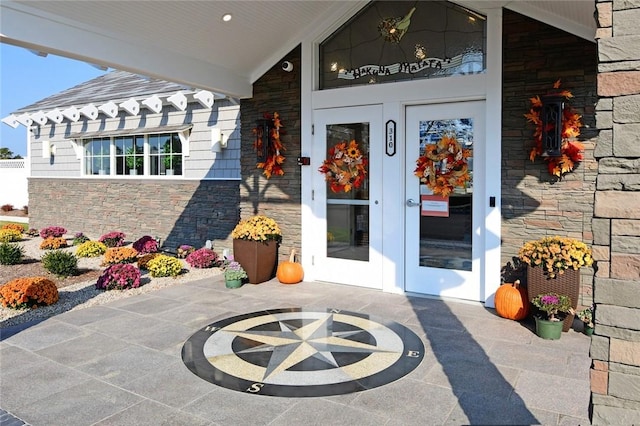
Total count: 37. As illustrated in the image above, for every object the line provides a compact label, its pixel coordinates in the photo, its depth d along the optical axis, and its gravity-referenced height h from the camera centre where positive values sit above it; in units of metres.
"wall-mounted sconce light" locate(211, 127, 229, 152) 8.95 +1.14
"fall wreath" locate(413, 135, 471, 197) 5.34 +0.39
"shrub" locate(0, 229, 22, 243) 10.45 -0.76
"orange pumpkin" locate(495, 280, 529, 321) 4.68 -0.99
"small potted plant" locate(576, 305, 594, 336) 4.25 -1.05
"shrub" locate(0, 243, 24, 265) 7.86 -0.88
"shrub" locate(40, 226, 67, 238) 10.73 -0.70
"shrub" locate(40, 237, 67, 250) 9.63 -0.86
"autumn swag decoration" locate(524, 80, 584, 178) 4.63 +0.61
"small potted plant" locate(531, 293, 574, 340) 4.15 -0.97
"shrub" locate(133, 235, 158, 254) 8.80 -0.82
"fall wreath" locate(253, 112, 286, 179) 6.58 +0.73
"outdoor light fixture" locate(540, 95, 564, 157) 4.58 +0.73
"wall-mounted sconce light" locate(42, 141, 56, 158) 12.46 +1.33
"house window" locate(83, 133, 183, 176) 9.93 +1.01
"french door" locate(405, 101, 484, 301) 5.32 -0.01
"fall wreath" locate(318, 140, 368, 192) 6.02 +0.43
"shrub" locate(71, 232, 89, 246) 10.08 -0.81
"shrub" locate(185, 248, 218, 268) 7.57 -0.91
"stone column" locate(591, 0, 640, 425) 1.60 -0.06
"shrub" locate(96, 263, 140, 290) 6.02 -0.97
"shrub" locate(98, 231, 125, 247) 9.70 -0.78
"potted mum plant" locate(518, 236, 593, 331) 4.43 -0.60
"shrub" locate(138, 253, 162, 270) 7.46 -0.93
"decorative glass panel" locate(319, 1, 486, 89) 5.38 +1.86
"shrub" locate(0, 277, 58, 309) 5.07 -0.98
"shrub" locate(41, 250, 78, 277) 6.88 -0.90
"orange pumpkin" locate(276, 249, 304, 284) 6.27 -0.93
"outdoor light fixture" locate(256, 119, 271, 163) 6.56 +0.87
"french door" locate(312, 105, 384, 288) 5.93 +0.05
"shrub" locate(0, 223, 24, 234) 11.27 -0.62
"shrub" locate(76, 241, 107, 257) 8.65 -0.88
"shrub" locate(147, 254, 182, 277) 6.82 -0.93
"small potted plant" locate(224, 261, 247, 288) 6.07 -0.95
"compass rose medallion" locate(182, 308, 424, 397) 3.30 -1.20
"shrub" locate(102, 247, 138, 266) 7.71 -0.89
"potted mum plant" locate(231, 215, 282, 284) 6.30 -0.60
